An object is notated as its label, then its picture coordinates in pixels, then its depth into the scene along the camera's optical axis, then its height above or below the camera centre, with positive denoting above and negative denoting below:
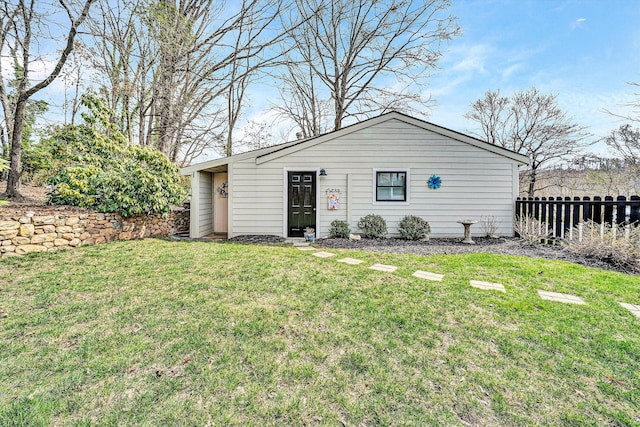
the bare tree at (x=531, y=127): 14.96 +5.00
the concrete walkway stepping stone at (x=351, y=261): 4.99 -1.01
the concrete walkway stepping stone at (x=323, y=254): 5.55 -0.99
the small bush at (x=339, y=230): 7.90 -0.64
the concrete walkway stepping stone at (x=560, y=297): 3.18 -1.08
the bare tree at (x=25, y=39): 6.97 +4.68
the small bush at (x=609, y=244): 4.64 -0.63
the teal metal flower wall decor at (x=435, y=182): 7.98 +0.82
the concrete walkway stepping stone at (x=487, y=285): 3.54 -1.05
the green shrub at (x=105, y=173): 6.49 +0.90
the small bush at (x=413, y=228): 7.77 -0.56
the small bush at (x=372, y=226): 7.86 -0.51
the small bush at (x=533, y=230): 6.44 -0.52
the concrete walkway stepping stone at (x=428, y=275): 4.00 -1.03
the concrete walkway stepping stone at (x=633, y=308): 2.90 -1.11
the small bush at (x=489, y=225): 7.85 -0.47
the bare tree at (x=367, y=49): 13.35 +8.64
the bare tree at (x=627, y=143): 13.09 +3.40
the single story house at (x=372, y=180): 7.99 +0.86
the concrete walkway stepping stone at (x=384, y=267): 4.50 -1.02
